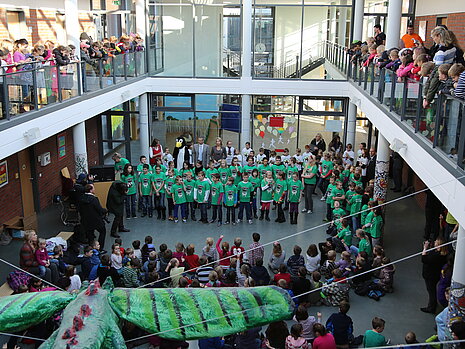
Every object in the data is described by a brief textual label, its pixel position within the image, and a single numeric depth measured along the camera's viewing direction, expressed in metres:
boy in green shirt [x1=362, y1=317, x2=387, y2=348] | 7.56
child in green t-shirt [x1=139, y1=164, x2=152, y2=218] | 14.48
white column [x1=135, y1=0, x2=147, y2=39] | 19.39
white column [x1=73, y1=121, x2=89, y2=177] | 14.34
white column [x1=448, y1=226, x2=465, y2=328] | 7.89
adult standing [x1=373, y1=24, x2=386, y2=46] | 14.34
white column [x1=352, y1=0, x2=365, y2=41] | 19.05
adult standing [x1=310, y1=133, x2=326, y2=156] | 18.53
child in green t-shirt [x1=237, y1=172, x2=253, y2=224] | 14.08
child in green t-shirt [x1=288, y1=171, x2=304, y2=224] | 14.06
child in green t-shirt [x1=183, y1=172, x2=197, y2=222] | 14.17
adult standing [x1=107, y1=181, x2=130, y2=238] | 13.20
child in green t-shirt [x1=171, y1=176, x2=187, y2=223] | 14.12
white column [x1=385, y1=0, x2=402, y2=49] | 12.79
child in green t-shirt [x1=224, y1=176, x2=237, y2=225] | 14.02
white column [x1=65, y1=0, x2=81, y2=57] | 13.72
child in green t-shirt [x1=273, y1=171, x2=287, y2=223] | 14.21
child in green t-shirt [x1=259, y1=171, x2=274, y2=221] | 14.19
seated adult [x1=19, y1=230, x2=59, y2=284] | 9.66
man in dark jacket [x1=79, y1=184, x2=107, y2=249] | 12.25
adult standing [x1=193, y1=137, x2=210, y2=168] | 17.44
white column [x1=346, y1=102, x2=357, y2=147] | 19.09
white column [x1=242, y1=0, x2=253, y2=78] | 18.95
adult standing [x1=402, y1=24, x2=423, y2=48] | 12.49
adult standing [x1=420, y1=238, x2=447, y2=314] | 9.62
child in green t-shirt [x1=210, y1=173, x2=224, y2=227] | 14.09
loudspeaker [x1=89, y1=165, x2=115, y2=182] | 15.38
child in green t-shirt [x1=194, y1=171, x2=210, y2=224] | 14.10
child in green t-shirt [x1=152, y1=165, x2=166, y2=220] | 14.52
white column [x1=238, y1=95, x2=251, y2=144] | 19.44
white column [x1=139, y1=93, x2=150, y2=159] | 19.84
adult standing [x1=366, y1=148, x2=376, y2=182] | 15.80
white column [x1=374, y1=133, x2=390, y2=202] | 13.33
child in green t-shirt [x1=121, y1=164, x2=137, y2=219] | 14.26
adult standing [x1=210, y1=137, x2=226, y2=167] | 16.94
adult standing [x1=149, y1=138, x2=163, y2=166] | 17.59
